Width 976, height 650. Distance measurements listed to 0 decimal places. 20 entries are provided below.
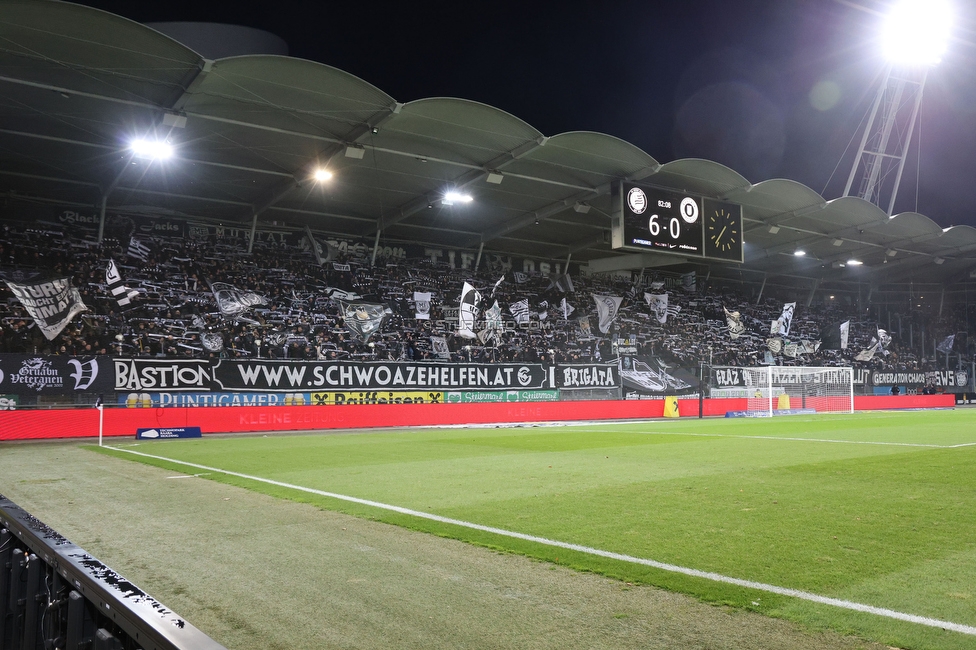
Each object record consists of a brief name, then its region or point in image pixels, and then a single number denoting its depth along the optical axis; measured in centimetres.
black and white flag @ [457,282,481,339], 3431
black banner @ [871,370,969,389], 4831
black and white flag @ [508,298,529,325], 3884
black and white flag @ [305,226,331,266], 3663
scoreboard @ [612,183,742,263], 2695
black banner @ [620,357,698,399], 3834
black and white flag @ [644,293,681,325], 4462
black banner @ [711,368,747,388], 4116
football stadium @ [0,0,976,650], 467
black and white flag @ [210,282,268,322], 3061
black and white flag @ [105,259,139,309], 2778
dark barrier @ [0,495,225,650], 202
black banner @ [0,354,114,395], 2252
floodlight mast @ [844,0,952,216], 4200
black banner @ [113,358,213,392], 2453
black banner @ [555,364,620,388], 3566
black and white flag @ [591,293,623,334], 4119
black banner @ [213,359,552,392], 2697
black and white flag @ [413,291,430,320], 3575
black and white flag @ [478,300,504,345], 3631
